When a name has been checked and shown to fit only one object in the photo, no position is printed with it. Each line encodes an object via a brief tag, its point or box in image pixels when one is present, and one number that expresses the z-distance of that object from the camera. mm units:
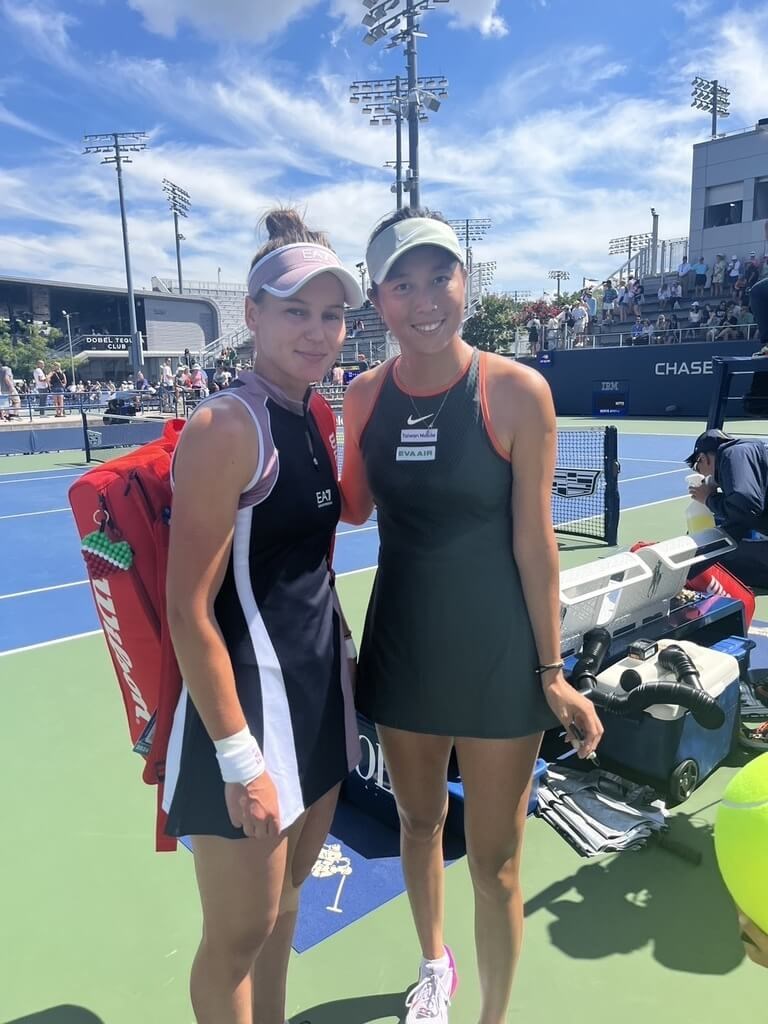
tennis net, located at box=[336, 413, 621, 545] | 8242
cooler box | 3084
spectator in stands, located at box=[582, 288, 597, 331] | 32031
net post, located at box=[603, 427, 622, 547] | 8203
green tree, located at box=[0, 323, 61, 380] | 53031
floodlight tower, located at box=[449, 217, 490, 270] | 58566
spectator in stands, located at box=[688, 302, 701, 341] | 25469
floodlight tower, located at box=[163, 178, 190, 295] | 61881
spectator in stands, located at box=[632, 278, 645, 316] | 30562
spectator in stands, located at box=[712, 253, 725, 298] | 27625
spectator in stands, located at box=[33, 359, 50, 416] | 28531
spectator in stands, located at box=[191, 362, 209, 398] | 25494
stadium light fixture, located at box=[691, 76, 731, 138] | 57656
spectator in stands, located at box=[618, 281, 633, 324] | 30922
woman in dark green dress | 1917
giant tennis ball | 1106
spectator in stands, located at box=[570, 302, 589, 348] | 29562
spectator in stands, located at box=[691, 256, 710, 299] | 29109
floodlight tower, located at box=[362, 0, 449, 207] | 26156
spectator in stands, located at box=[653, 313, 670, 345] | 25836
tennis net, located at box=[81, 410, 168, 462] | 17609
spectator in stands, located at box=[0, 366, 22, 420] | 24453
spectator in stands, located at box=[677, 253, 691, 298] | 29922
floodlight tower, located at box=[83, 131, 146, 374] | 42219
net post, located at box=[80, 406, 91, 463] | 16328
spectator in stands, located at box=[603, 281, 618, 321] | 32650
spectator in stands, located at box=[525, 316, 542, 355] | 30094
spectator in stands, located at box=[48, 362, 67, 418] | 33147
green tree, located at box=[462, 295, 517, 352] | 57594
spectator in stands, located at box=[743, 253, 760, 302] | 25109
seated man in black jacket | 4816
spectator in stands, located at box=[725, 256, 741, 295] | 27125
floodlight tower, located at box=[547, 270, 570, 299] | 88938
